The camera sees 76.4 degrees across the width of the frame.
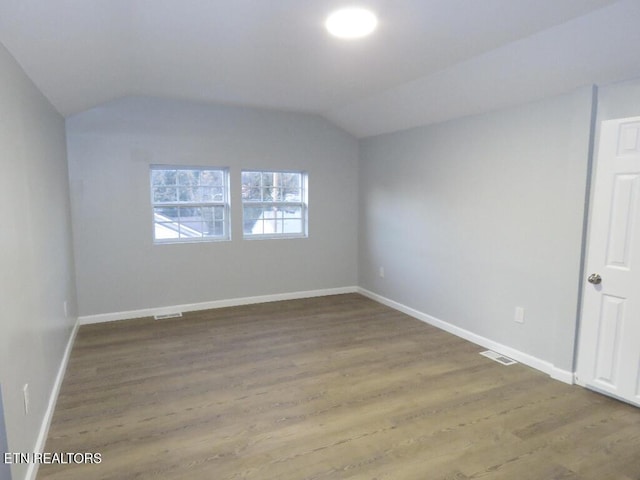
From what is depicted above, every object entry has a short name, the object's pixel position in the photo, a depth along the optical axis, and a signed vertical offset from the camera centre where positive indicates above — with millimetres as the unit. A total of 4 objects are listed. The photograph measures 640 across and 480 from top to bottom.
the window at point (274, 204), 5023 +3
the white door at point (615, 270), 2578 -411
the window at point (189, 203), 4570 -1
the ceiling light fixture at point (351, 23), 2104 +998
